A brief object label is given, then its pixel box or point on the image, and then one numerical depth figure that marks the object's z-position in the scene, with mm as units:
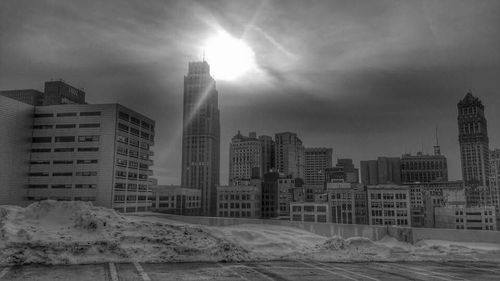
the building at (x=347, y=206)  138550
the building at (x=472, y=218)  134375
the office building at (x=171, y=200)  175000
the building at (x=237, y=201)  155125
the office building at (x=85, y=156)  117938
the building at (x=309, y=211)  118562
